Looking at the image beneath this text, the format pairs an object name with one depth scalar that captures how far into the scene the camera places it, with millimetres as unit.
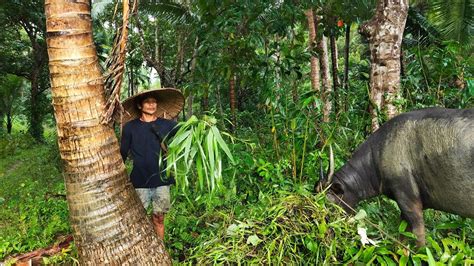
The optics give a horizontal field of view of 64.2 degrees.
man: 3580
